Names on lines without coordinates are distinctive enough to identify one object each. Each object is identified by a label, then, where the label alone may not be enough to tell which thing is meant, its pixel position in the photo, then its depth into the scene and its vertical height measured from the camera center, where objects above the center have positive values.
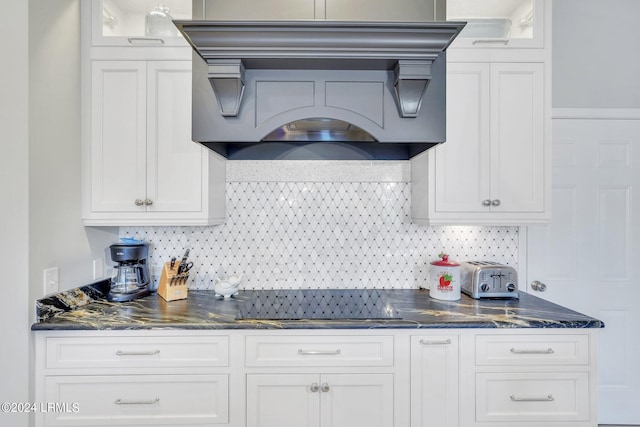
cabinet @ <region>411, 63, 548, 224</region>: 1.84 +0.34
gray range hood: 1.46 +0.63
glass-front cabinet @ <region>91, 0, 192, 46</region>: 1.82 +1.05
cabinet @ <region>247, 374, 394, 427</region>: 1.53 -0.85
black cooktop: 1.63 -0.50
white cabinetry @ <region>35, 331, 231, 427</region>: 1.51 -0.75
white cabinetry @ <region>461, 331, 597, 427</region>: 1.55 -0.76
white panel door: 2.22 -0.20
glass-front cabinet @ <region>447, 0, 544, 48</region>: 1.83 +1.04
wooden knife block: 1.91 -0.42
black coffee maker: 1.90 -0.36
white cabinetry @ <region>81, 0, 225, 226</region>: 1.82 +0.43
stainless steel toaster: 1.90 -0.39
